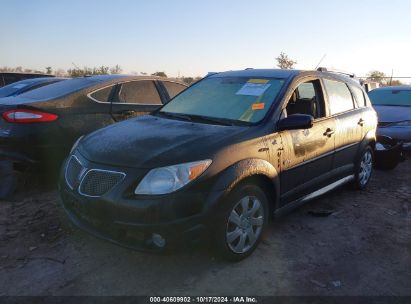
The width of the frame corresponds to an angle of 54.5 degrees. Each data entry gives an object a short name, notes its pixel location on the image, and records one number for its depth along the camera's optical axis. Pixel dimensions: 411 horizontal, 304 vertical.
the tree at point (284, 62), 25.42
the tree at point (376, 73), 39.88
